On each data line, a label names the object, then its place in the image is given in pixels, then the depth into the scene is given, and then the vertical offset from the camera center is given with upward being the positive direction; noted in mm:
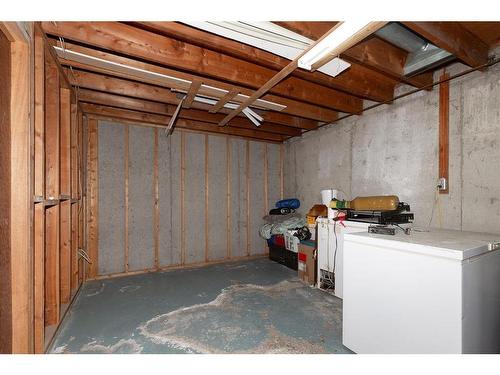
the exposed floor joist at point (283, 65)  1796 +1129
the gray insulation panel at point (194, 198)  4254 -217
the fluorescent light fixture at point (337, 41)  1516 +1002
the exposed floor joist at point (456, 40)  1726 +1131
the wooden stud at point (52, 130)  2240 +518
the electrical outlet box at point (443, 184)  2508 +13
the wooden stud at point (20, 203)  1430 -103
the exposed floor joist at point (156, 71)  2083 +1107
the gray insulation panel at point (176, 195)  4145 -162
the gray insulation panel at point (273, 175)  5004 +218
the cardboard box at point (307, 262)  3295 -1077
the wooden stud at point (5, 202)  1401 -93
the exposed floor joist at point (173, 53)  1827 +1142
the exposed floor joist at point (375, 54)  1809 +1155
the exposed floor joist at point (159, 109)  3061 +1086
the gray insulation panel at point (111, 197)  3658 -181
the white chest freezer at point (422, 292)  1330 -659
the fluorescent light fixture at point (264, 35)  1744 +1140
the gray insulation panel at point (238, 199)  4652 -259
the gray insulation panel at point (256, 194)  4836 -173
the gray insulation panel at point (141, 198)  3850 -198
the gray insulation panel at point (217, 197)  4453 -213
